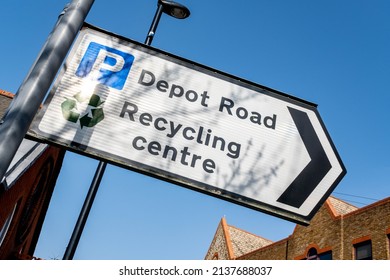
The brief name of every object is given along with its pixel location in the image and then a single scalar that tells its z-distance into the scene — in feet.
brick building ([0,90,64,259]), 29.75
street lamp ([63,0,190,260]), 15.17
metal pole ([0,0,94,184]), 4.78
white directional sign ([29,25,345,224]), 6.62
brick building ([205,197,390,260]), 53.78
